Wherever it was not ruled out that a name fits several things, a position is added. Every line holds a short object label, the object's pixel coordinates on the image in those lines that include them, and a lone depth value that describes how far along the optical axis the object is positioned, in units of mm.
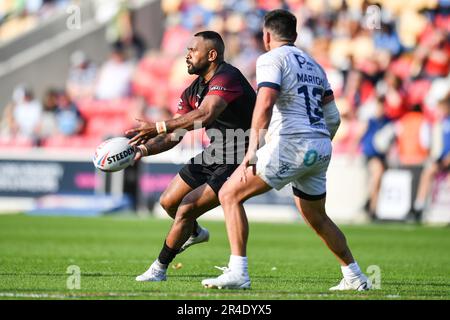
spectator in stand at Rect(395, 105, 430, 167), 21219
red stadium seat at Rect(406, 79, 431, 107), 22031
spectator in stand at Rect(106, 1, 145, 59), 26438
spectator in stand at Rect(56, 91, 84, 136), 24812
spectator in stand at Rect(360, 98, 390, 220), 20234
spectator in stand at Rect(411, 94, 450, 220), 19875
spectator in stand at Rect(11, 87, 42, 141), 26162
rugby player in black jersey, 8805
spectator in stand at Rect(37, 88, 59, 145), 24984
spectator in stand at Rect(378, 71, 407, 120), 21531
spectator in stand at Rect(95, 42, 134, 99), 25562
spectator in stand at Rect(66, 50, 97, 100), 26219
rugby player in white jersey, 7961
